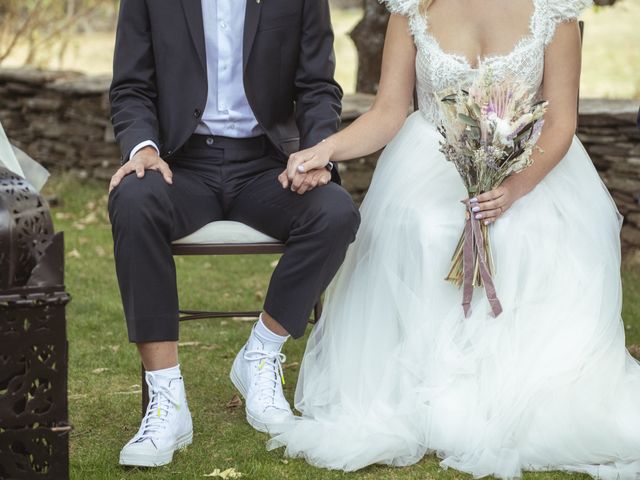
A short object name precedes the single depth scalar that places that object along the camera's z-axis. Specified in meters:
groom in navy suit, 3.24
